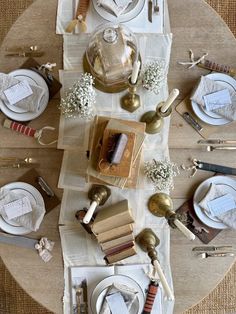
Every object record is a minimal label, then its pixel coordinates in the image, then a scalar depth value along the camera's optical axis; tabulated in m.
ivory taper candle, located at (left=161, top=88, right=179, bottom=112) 1.14
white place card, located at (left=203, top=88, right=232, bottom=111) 1.47
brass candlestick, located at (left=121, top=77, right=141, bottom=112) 1.45
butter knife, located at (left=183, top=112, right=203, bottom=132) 1.49
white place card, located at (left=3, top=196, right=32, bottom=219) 1.45
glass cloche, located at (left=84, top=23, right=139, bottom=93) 1.34
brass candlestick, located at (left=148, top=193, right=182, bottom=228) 1.40
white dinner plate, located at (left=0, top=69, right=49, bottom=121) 1.46
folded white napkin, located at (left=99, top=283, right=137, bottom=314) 1.41
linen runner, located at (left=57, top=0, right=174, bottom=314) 1.46
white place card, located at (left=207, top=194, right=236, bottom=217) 1.46
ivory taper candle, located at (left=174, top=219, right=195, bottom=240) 1.15
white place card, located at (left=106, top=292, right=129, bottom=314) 1.41
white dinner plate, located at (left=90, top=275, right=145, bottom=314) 1.43
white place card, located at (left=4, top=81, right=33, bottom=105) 1.45
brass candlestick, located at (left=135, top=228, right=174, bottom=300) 1.37
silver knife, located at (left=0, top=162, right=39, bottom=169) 1.47
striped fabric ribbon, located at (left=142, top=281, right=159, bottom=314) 1.46
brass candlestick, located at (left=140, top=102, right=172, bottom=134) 1.44
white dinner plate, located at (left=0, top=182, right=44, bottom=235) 1.47
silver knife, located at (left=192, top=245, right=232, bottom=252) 1.50
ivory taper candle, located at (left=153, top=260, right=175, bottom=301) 1.16
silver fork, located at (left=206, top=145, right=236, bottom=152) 1.49
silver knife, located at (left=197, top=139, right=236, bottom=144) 1.49
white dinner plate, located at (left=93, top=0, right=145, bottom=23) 1.48
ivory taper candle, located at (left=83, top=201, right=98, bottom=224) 1.16
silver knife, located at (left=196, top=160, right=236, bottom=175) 1.49
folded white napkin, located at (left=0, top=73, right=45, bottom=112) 1.45
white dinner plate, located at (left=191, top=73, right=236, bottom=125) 1.48
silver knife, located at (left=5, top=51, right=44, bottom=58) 1.49
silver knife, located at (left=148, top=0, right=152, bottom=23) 1.50
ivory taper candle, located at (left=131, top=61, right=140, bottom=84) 1.21
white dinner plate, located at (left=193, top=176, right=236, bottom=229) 1.48
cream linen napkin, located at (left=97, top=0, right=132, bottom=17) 1.46
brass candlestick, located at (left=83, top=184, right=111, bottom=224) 1.38
